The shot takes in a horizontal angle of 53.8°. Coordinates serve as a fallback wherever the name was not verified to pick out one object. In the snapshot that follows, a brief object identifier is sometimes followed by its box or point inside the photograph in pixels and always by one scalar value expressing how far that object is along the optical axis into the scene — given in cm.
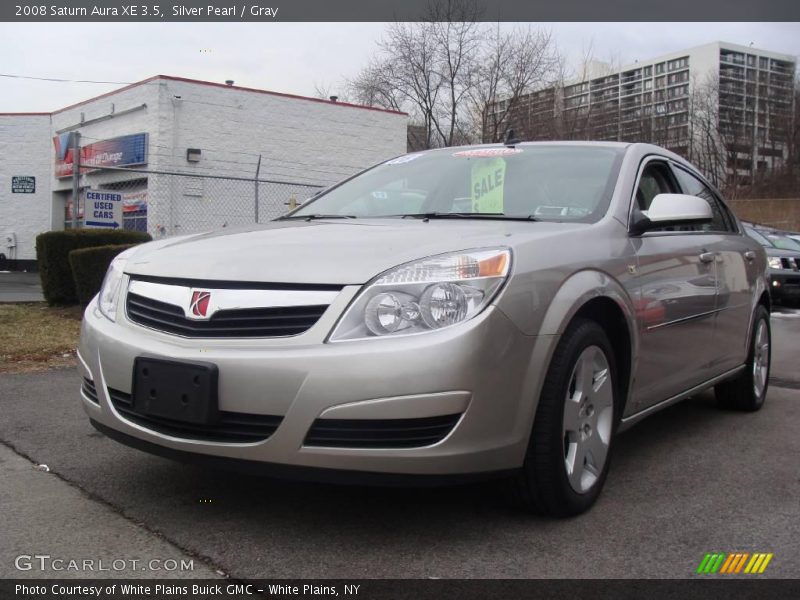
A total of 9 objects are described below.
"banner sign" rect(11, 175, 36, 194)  2686
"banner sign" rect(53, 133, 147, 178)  2156
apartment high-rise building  3414
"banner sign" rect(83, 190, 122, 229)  1184
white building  2119
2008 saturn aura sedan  246
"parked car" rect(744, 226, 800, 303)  1248
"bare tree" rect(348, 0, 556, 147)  2708
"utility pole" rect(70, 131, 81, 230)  1046
